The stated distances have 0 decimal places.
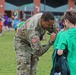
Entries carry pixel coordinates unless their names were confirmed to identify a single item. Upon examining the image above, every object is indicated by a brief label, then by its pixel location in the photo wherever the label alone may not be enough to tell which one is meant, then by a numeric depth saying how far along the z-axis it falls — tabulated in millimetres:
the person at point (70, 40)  5621
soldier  6837
